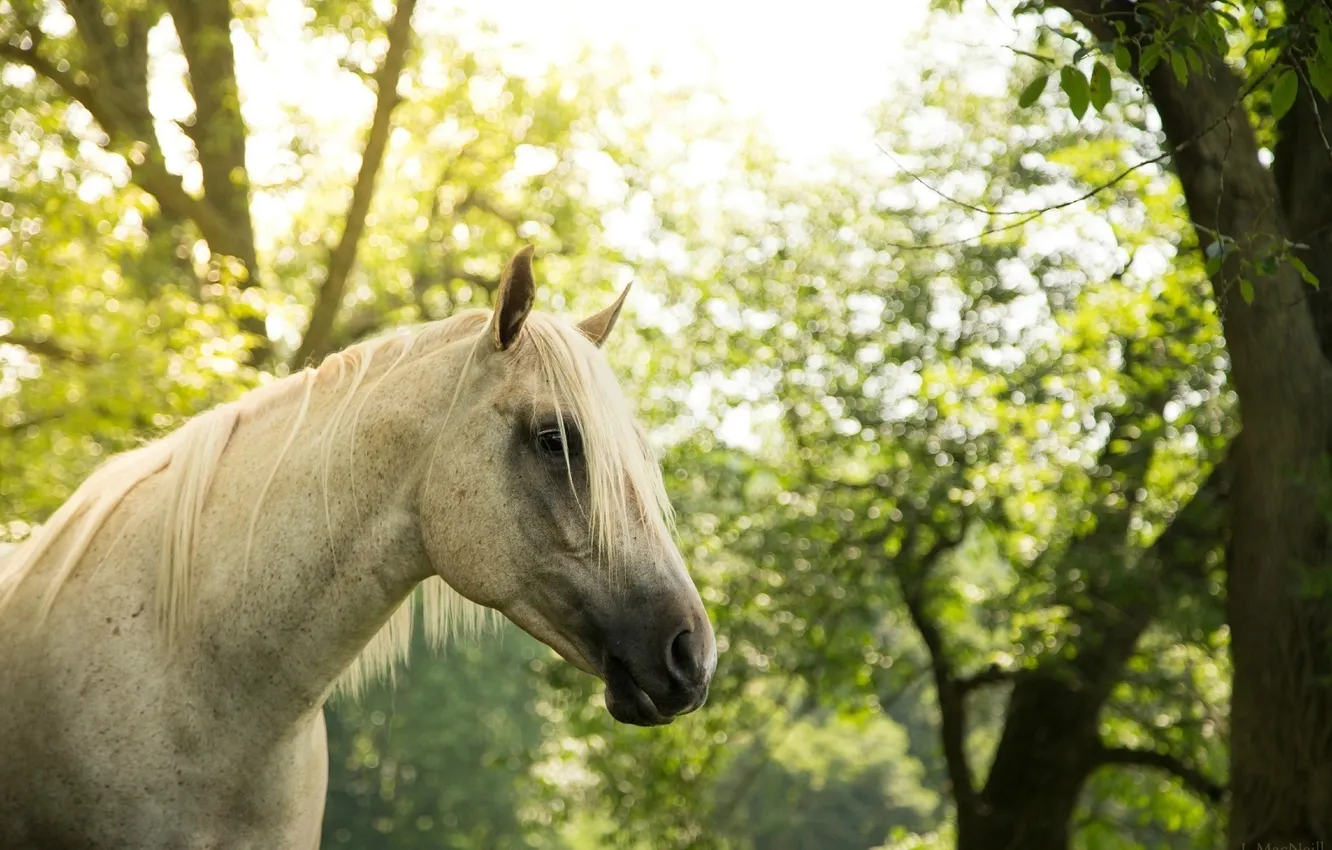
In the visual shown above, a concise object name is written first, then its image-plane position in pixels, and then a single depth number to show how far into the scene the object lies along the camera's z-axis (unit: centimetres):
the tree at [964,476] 830
